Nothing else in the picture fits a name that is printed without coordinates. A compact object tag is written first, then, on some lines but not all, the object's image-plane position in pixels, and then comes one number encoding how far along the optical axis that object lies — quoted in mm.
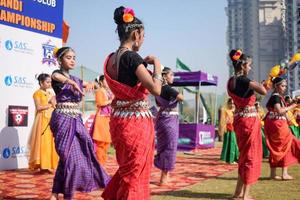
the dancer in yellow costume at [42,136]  6789
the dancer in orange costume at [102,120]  7109
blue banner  7164
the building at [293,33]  65062
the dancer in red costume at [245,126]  4461
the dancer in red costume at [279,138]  6113
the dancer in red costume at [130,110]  2695
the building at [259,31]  82875
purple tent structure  12070
